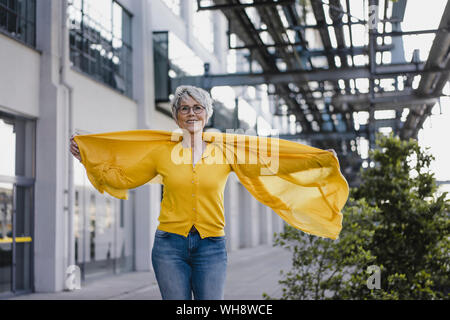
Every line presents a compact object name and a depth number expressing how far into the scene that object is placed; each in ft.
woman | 10.05
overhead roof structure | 40.79
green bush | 21.59
